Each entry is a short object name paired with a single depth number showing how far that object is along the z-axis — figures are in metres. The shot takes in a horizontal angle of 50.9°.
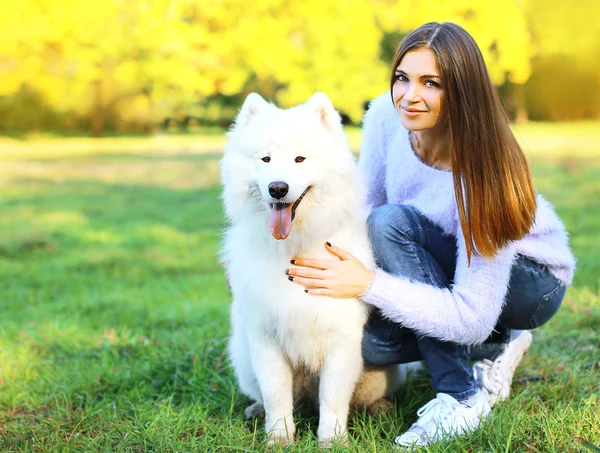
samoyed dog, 2.34
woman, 2.24
